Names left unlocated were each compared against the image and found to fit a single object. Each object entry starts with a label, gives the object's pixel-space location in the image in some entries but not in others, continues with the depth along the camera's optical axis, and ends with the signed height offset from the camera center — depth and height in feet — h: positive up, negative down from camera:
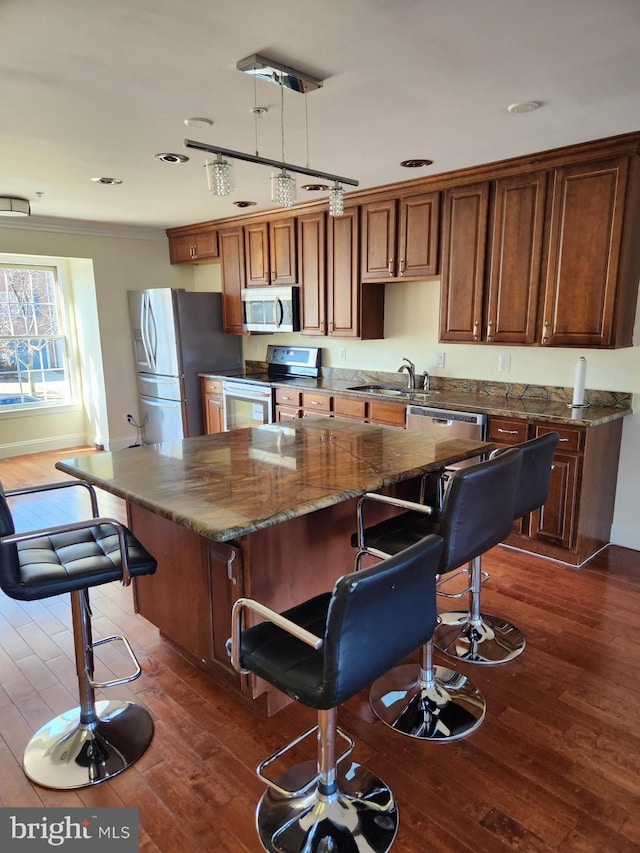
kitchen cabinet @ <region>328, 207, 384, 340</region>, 14.33 +0.66
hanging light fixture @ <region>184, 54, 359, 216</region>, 6.24 +1.80
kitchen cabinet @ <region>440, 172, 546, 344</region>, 10.98 +1.14
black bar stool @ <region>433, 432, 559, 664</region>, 7.25 -4.73
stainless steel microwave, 16.17 +0.25
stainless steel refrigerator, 17.94 -1.04
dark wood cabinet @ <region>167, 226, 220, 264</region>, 18.67 +2.52
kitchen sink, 14.24 -1.95
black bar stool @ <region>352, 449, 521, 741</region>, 5.87 -2.66
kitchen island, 5.56 -1.83
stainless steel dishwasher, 11.47 -2.29
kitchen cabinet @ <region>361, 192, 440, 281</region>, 12.58 +1.82
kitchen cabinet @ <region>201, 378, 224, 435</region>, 18.06 -2.86
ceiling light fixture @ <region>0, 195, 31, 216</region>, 14.10 +2.90
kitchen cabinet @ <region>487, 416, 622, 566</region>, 10.32 -3.41
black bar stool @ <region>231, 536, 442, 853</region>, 3.99 -2.79
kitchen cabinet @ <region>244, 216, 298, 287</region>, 15.99 +1.92
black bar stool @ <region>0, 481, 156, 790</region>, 5.37 -3.20
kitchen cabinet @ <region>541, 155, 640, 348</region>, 9.80 +1.06
